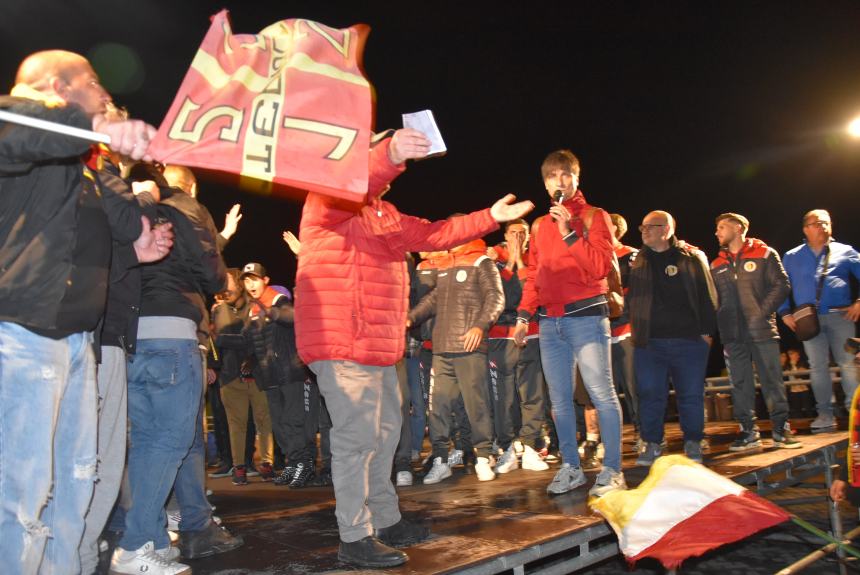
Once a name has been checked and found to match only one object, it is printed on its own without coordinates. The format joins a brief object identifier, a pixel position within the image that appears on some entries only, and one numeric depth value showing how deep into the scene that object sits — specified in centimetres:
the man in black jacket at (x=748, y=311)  704
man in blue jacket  767
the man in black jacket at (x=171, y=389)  336
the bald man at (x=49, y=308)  218
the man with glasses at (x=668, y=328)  585
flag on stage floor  262
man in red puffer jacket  328
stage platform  327
